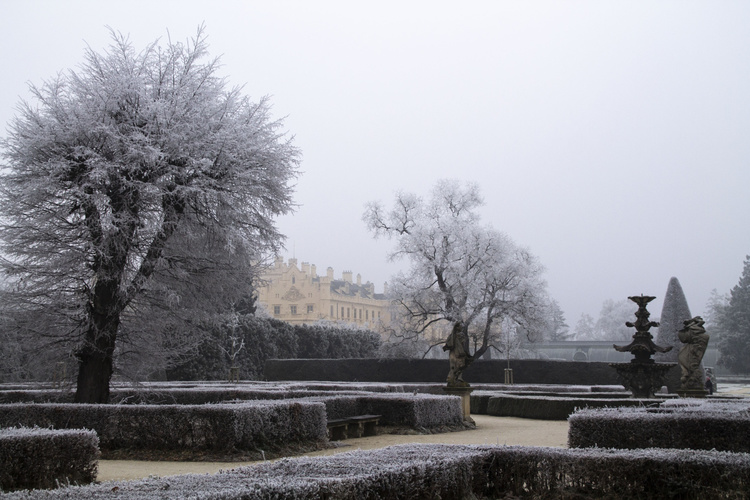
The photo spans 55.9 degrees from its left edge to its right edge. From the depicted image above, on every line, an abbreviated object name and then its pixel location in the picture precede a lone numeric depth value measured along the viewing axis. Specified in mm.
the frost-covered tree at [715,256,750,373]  52219
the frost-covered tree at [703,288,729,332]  93869
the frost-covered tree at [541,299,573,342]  35031
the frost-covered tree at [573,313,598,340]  147500
